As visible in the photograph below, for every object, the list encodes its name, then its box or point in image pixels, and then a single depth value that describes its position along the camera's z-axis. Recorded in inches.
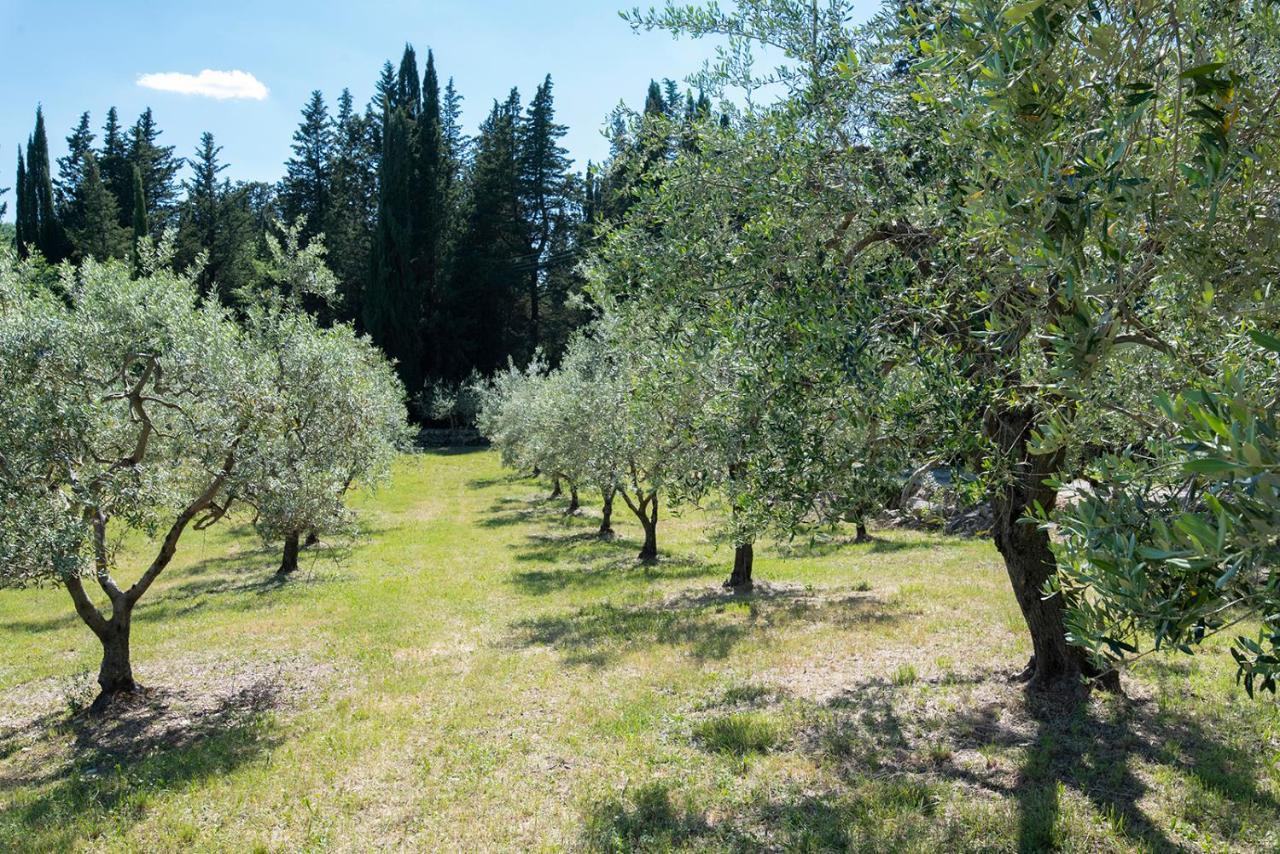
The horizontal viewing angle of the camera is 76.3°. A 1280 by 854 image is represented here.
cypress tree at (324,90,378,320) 2738.7
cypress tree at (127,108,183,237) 2861.7
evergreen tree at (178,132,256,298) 2488.9
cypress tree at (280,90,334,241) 2982.3
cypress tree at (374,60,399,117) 2932.8
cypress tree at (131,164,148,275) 2340.1
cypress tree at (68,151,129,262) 2274.9
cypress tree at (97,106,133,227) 2837.1
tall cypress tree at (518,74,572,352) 2891.2
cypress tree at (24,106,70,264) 2491.4
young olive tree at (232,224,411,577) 511.2
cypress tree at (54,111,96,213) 2704.2
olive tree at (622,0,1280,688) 142.8
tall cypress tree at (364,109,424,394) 2534.4
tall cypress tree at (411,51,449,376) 2669.8
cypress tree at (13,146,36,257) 2541.8
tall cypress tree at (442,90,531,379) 2751.0
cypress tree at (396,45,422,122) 2819.9
